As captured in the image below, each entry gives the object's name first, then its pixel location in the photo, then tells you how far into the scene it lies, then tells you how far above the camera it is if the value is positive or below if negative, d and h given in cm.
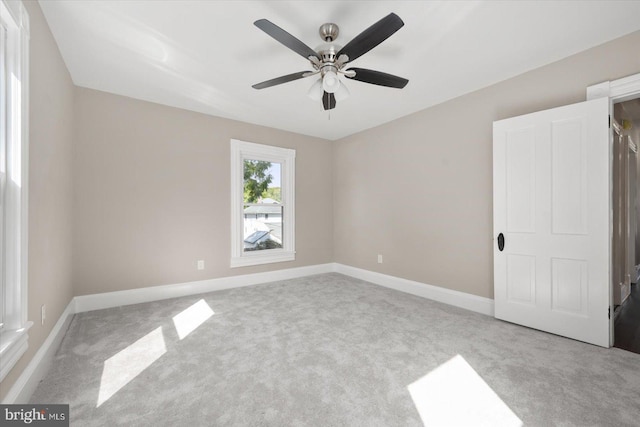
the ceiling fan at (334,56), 168 +115
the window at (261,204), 427 +17
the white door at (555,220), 233 -8
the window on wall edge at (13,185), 154 +18
